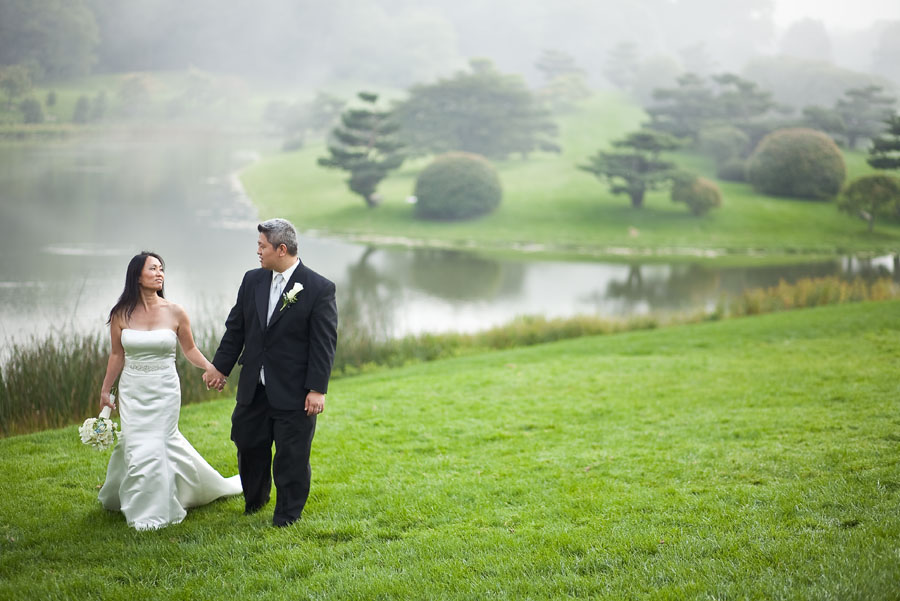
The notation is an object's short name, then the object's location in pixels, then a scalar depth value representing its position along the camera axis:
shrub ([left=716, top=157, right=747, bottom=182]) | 43.06
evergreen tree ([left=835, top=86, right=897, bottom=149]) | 47.28
